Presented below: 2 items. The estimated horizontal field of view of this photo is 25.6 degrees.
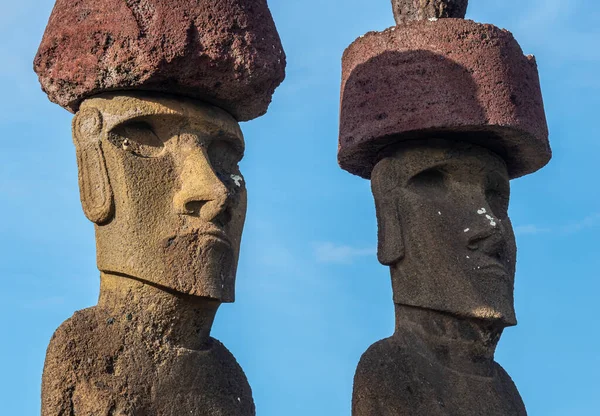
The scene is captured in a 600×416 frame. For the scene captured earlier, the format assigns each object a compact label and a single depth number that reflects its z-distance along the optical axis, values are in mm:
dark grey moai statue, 8367
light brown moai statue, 6828
